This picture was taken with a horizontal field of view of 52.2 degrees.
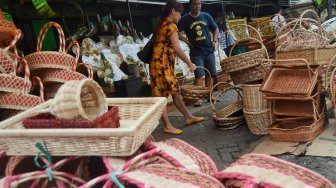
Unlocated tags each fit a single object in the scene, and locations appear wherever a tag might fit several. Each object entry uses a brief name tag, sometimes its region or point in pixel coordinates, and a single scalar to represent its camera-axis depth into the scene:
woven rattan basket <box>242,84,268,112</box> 4.28
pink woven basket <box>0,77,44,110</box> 2.41
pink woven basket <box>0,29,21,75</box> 2.40
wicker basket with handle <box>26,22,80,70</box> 2.68
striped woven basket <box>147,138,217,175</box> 1.54
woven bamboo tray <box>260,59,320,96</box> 3.80
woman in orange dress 4.47
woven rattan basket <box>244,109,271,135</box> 4.28
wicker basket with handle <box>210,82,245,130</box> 4.70
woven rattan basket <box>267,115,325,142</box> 3.80
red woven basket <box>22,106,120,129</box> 1.49
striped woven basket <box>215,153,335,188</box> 1.32
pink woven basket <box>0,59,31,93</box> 2.37
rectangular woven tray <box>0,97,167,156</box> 1.42
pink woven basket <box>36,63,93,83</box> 2.73
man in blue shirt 6.18
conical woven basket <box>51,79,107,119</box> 1.47
